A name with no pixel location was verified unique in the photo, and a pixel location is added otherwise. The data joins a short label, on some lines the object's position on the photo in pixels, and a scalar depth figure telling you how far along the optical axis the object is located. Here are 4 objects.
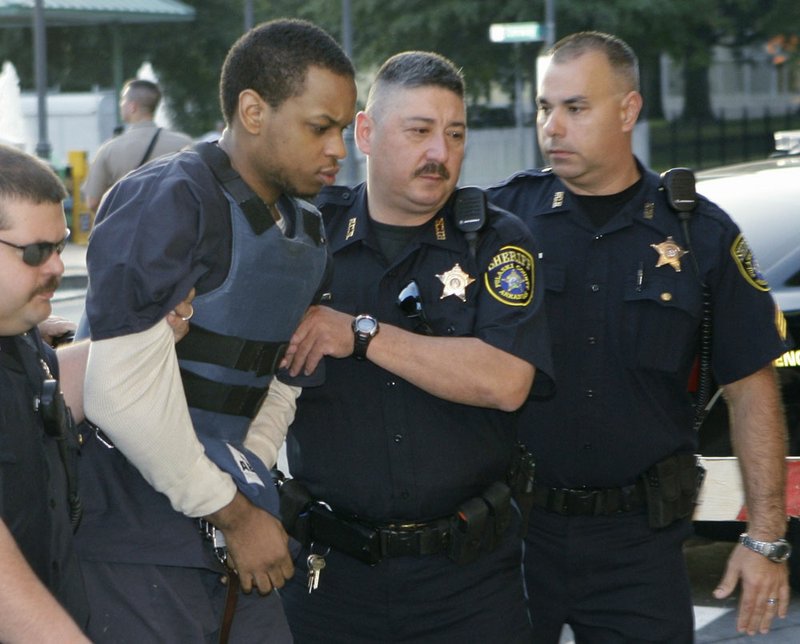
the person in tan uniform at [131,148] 9.39
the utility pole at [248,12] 21.81
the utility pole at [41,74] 18.23
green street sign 19.83
